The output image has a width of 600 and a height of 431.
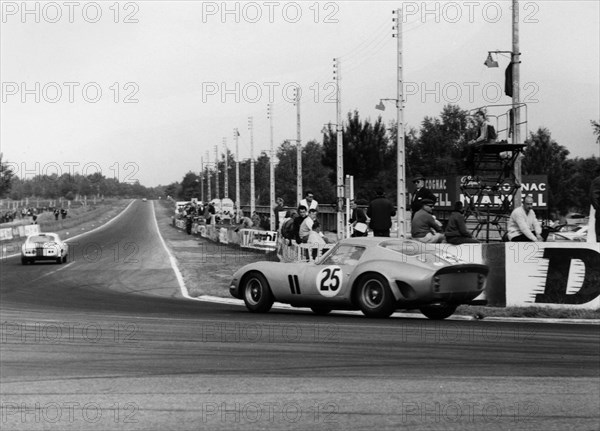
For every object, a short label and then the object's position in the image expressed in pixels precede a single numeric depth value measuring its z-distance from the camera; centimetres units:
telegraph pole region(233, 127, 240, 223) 7709
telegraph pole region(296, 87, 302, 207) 4822
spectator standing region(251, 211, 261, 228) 4866
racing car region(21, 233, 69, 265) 3541
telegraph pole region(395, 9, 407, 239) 2941
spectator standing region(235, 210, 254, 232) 4459
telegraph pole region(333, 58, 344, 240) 3862
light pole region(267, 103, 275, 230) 5730
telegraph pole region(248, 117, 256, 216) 6850
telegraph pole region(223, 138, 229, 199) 8531
